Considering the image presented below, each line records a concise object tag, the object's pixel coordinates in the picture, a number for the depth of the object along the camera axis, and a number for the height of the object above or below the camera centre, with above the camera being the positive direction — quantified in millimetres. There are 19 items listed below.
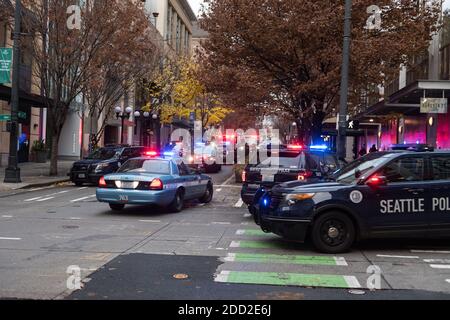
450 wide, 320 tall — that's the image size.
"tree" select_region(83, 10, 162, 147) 23609 +4381
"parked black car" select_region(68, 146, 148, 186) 21141 -513
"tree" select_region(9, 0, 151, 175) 22000 +4575
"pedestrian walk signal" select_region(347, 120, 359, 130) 19722 +1259
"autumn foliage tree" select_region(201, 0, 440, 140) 20844 +4425
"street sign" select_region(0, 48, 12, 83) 19766 +3196
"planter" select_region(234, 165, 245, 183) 23819 -799
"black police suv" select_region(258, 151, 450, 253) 8680 -751
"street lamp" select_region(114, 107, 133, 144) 33656 +2593
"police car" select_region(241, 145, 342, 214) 12438 -287
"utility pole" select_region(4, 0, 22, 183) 20047 +1556
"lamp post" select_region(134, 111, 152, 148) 37706 +2738
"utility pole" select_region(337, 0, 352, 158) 17047 +2418
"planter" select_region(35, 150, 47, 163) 32625 -304
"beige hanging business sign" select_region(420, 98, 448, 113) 21031 +2161
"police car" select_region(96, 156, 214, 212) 12852 -745
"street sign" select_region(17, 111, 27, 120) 24495 +1632
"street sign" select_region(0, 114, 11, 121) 21041 +1283
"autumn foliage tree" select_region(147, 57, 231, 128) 42219 +4833
